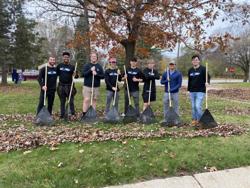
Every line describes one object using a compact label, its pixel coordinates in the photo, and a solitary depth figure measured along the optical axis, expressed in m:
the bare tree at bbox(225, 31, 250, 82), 36.10
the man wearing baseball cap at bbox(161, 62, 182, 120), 5.32
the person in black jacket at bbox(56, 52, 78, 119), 5.52
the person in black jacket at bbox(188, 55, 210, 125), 5.12
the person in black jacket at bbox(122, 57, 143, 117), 5.48
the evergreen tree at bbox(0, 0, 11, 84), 15.49
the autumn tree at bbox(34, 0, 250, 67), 9.03
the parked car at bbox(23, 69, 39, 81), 26.77
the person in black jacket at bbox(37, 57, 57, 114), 5.41
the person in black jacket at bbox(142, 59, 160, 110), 5.50
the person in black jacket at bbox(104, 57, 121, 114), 5.44
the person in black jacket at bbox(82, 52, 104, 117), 5.36
